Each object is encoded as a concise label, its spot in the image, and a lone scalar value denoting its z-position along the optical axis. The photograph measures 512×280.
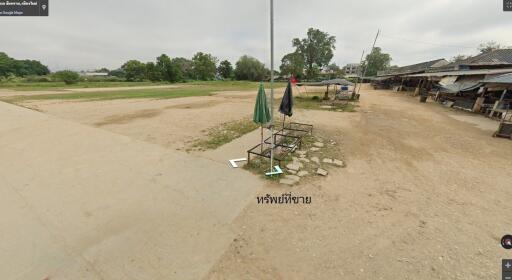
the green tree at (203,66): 83.19
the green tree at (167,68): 74.25
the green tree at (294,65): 69.50
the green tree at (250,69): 80.94
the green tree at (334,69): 77.19
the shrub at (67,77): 56.86
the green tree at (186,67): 86.49
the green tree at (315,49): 69.56
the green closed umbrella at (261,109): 5.45
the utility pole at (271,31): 5.06
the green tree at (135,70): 75.25
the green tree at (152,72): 73.94
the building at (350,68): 96.65
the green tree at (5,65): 64.88
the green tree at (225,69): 91.81
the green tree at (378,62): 73.50
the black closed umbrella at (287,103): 6.58
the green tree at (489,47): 47.97
